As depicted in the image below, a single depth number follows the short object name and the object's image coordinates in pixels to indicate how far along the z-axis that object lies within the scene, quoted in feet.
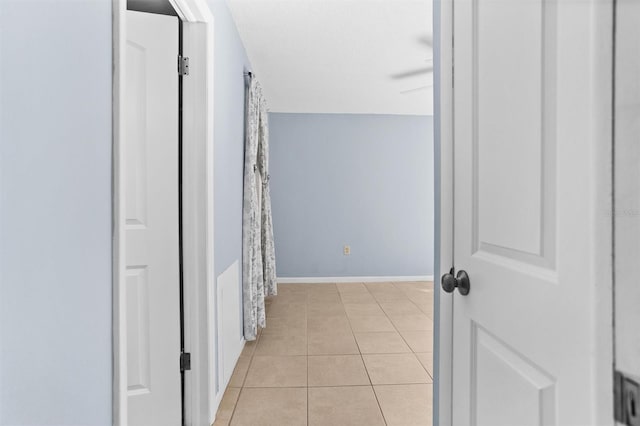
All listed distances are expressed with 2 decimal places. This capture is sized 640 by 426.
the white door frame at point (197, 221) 5.65
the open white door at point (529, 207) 1.82
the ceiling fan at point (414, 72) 11.36
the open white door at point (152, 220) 5.45
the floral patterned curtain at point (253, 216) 8.99
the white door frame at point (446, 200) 3.54
